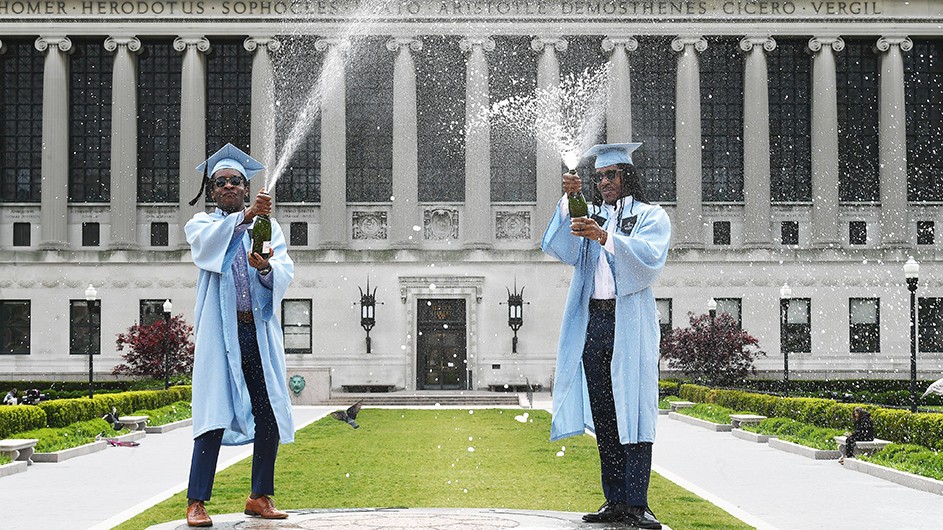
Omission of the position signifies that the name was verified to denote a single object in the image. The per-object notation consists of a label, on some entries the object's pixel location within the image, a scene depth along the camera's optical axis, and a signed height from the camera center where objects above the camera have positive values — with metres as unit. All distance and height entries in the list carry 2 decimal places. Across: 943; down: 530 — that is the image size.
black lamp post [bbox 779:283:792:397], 41.76 -0.57
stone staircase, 56.22 -4.89
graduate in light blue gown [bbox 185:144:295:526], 10.16 -0.51
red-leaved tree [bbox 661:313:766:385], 56.88 -2.83
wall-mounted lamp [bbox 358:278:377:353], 65.06 -1.26
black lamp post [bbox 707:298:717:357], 50.91 -0.90
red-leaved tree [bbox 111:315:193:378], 57.03 -2.67
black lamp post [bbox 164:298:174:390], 45.51 -2.06
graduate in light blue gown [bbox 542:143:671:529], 9.76 -0.40
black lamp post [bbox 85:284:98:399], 42.31 -0.27
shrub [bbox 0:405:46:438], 28.20 -2.89
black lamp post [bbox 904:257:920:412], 28.79 +0.00
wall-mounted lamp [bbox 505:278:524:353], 65.06 -1.15
